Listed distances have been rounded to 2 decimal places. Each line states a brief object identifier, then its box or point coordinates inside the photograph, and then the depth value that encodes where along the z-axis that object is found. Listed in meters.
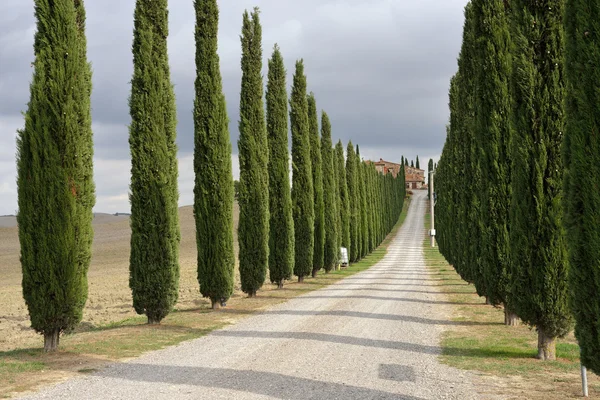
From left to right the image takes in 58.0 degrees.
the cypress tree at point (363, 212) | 48.00
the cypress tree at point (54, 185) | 9.69
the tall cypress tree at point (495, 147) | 12.03
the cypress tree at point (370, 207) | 52.18
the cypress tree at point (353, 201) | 42.81
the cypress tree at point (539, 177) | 8.70
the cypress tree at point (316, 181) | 29.75
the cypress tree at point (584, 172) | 5.75
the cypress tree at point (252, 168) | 19.28
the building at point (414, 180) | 152.12
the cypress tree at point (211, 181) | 16.08
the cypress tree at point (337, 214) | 33.43
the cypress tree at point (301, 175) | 26.14
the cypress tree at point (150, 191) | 12.85
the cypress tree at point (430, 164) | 110.72
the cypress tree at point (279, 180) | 22.61
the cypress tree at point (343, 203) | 39.12
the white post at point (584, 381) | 6.94
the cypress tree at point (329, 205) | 31.48
